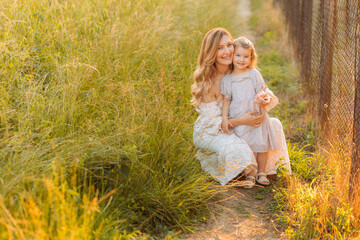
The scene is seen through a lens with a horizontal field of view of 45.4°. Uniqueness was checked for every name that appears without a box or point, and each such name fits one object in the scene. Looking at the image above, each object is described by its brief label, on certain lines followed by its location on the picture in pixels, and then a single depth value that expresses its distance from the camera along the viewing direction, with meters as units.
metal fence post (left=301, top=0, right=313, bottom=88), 6.38
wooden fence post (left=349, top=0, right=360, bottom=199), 3.16
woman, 3.99
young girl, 4.11
